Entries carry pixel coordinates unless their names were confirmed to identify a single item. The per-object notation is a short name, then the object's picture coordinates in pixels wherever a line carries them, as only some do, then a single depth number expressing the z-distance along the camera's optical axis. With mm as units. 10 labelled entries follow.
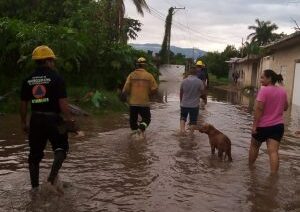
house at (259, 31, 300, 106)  23281
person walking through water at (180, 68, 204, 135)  11172
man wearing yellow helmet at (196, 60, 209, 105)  14205
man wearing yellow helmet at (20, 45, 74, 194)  5910
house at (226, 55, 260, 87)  43375
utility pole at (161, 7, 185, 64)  59656
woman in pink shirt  7605
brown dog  8625
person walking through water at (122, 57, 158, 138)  10312
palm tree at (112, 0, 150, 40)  23447
